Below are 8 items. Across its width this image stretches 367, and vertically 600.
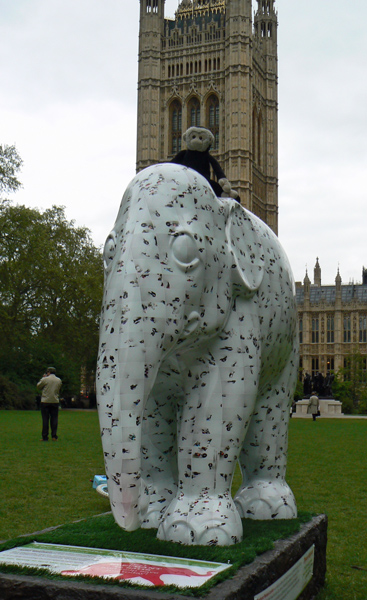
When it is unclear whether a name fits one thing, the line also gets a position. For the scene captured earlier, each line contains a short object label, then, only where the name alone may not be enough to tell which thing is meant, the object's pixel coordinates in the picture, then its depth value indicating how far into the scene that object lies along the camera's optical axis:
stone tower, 60.75
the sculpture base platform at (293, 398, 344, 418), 30.20
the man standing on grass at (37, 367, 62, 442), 10.77
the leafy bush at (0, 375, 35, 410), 25.59
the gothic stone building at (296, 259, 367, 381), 60.06
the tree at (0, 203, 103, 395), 25.67
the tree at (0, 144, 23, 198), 25.19
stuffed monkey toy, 2.79
